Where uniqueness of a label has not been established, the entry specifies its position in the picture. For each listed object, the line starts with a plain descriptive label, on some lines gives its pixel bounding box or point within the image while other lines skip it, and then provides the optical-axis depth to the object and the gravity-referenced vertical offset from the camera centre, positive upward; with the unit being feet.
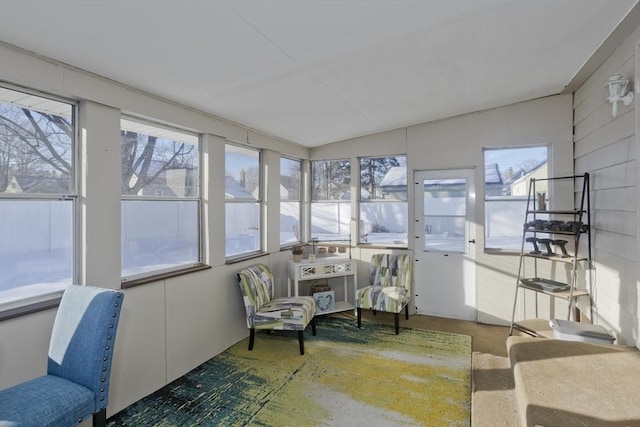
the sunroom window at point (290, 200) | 15.33 +0.49
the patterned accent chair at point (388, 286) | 12.57 -3.09
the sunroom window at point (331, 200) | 16.33 +0.50
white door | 13.93 -1.44
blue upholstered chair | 5.12 -2.60
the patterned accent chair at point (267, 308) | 10.73 -3.24
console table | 13.50 -2.47
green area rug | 7.55 -4.59
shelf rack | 10.04 -0.95
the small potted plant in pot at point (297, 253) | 13.99 -1.78
